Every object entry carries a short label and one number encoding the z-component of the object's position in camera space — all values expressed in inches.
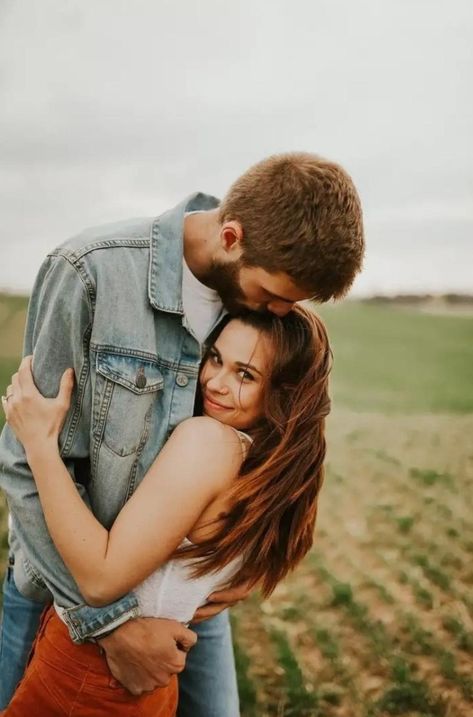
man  61.5
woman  61.1
